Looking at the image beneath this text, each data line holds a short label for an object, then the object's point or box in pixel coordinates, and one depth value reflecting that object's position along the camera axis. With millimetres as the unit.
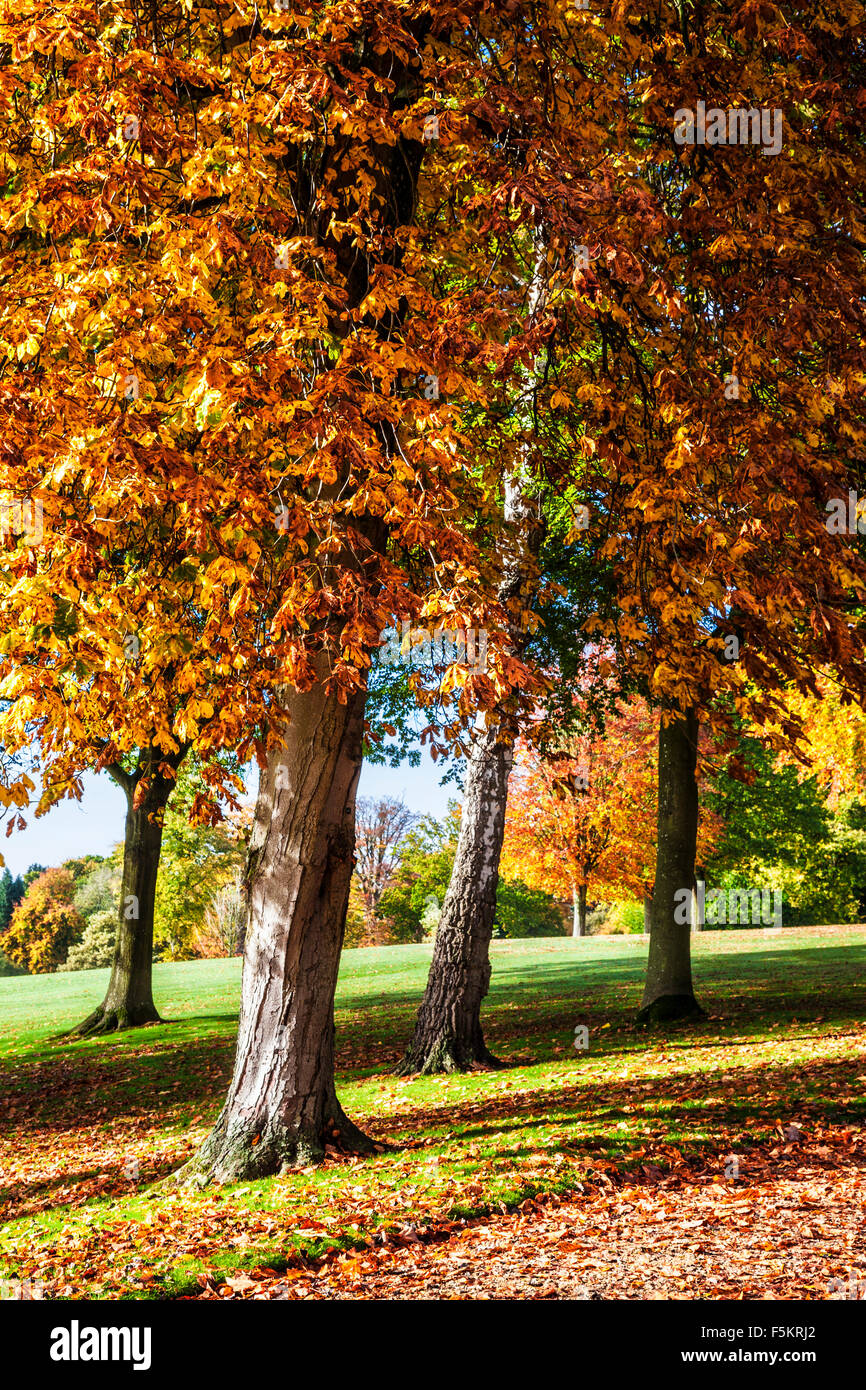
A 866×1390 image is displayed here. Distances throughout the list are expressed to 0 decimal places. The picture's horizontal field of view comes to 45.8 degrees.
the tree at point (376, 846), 50656
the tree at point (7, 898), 67438
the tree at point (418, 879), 45156
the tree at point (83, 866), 60375
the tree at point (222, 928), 46406
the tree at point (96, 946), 47844
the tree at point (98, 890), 54312
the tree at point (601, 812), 27125
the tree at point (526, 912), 45312
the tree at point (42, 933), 54562
